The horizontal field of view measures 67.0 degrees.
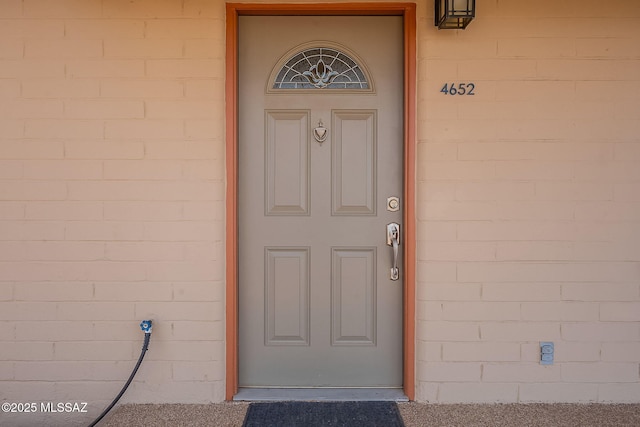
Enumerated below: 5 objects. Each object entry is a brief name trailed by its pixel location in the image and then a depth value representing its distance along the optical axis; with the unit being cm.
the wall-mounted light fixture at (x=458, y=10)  271
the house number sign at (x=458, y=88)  292
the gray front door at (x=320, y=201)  306
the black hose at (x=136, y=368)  280
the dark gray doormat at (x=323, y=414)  272
